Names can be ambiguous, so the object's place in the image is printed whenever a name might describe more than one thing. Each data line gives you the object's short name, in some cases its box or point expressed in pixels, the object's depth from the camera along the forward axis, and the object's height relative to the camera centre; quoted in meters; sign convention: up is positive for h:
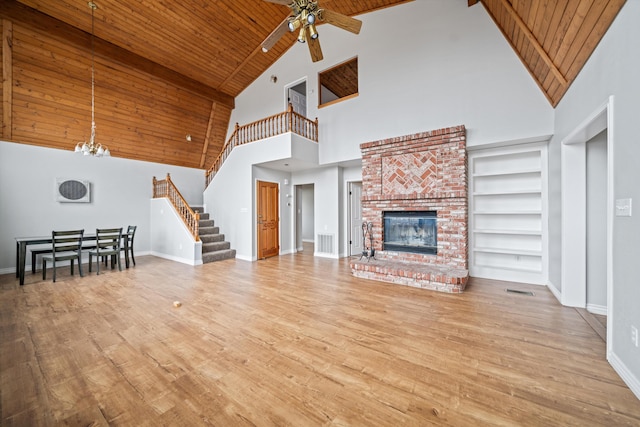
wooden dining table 4.51 -0.62
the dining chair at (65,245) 4.63 -0.61
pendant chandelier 4.75 +1.27
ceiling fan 3.05 +2.53
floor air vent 3.80 -1.24
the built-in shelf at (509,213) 4.31 +0.00
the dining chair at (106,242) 5.21 -0.61
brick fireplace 4.40 +0.29
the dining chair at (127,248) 5.79 -0.80
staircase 6.51 -0.85
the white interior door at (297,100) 8.00 +3.76
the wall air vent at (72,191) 6.15 +0.59
